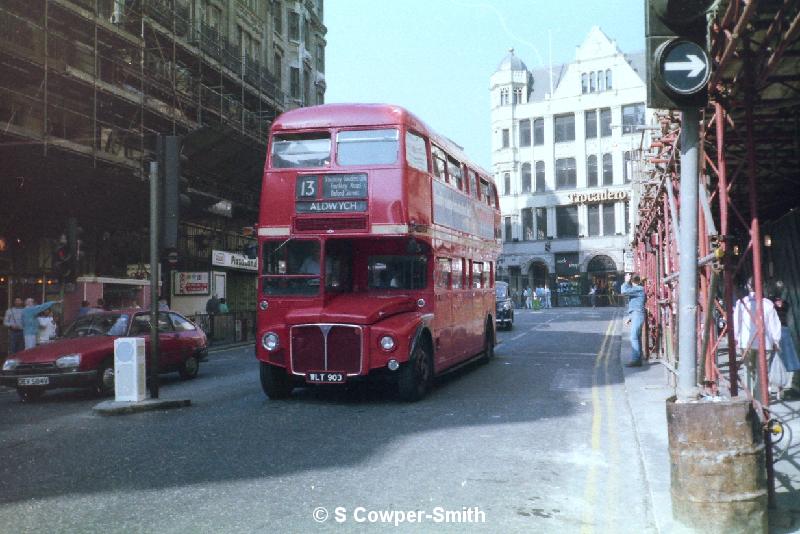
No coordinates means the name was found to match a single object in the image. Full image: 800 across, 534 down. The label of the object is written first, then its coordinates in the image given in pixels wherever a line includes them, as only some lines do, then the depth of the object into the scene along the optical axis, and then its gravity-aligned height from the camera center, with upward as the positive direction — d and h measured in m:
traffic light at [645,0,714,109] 5.13 +1.56
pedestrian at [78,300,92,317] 18.95 -0.28
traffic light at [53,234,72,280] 16.11 +0.78
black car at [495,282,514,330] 28.97 -0.77
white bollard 11.14 -1.10
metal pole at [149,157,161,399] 11.15 +0.39
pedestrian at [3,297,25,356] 17.34 -0.67
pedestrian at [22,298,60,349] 16.81 -0.57
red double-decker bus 10.75 +0.62
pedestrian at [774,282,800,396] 11.04 -0.99
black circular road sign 5.14 +1.49
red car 12.15 -0.99
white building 62.09 +10.58
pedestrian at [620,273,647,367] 15.22 -0.43
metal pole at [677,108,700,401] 5.21 +0.20
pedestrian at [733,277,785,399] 10.06 -0.56
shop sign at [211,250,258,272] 30.89 +1.47
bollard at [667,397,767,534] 4.77 -1.14
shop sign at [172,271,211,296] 28.92 +0.44
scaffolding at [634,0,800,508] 6.23 +1.89
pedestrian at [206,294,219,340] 27.11 -0.47
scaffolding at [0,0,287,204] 21.41 +7.54
